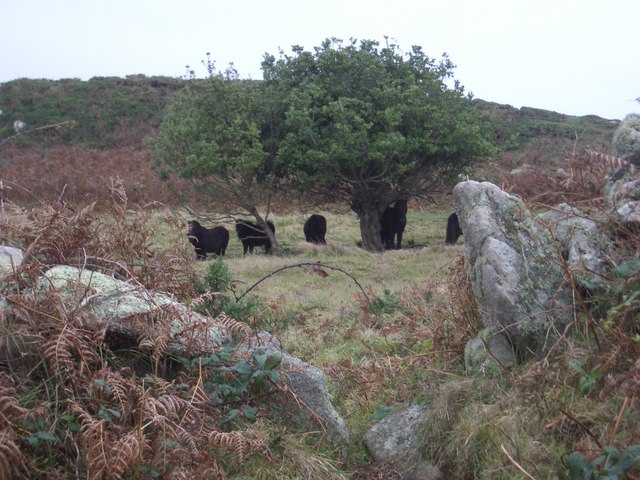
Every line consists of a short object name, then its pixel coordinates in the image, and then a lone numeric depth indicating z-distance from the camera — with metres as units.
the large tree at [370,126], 19.36
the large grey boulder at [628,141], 5.58
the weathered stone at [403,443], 4.50
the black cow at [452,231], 22.00
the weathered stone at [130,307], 4.35
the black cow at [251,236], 21.47
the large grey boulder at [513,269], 4.98
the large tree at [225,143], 19.30
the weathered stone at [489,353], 5.01
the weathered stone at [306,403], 4.70
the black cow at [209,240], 21.16
